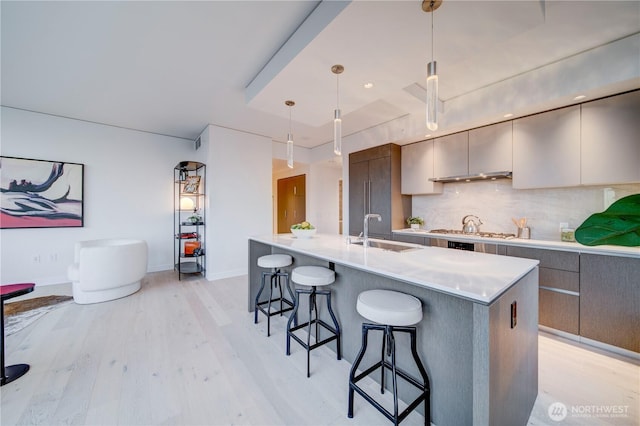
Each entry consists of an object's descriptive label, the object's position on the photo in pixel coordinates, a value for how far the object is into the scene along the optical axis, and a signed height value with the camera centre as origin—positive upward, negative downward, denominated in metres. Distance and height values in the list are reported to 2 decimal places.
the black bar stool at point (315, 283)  1.95 -0.56
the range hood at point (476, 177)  2.96 +0.46
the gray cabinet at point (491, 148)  2.93 +0.79
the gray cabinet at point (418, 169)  3.71 +0.67
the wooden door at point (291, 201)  6.15 +0.28
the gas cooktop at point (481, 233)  3.00 -0.28
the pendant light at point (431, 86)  1.45 +0.76
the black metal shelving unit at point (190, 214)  4.42 -0.04
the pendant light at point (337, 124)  2.14 +0.80
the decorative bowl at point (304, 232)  2.75 -0.22
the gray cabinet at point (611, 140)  2.19 +0.66
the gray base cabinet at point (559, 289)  2.30 -0.74
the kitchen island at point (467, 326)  1.02 -0.59
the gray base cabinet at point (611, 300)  2.02 -0.75
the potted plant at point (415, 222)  4.00 -0.16
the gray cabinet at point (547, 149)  2.50 +0.67
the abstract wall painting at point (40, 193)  3.60 +0.28
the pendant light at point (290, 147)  2.72 +0.72
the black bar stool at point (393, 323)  1.31 -0.58
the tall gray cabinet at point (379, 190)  3.96 +0.36
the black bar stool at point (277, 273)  2.50 -0.63
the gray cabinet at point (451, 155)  3.30 +0.79
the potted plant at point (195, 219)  4.43 -0.13
